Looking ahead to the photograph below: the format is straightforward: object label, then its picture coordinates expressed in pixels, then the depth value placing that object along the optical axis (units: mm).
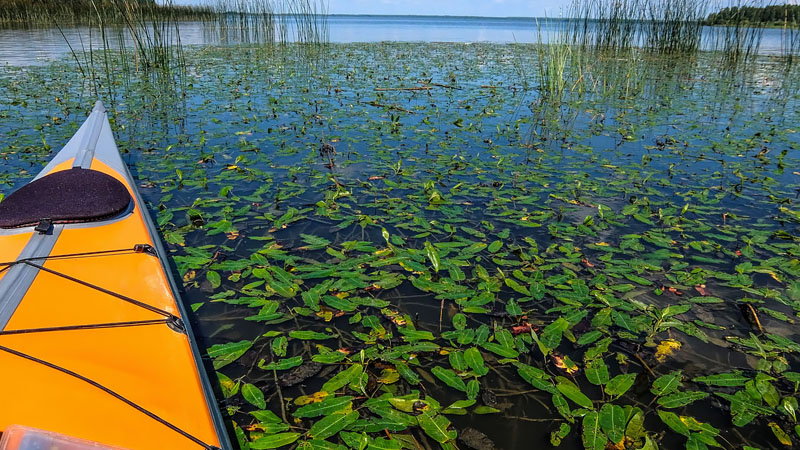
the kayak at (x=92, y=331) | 979
